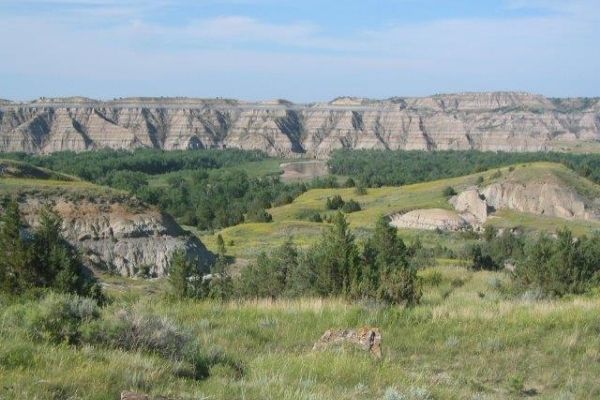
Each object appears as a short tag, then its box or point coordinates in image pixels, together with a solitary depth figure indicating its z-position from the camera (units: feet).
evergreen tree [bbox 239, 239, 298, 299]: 65.67
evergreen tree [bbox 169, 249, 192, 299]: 72.62
